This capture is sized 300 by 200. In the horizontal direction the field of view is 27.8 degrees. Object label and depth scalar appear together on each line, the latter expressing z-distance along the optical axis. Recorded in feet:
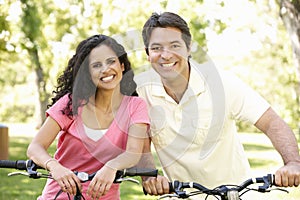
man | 12.14
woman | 11.02
